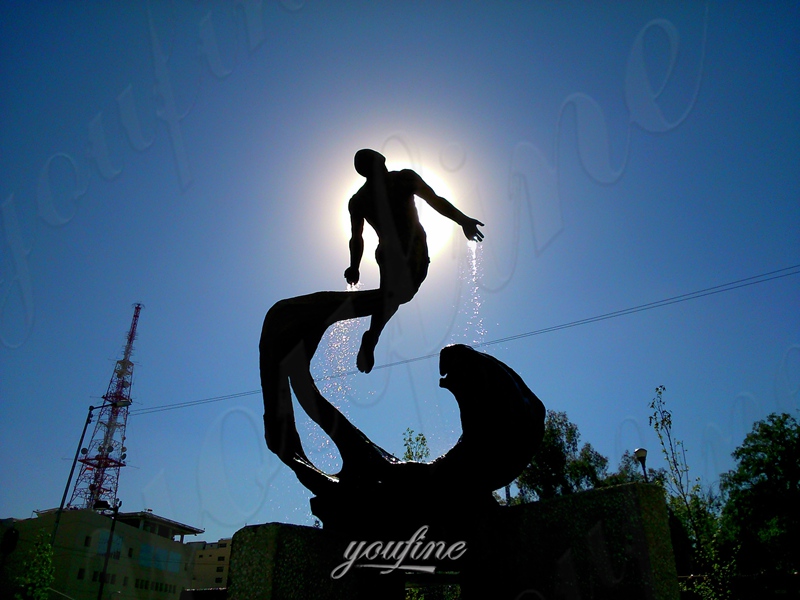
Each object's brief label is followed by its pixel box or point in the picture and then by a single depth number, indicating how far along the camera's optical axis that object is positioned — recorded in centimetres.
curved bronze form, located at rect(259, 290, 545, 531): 336
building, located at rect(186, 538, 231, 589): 5384
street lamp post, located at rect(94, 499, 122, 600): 2548
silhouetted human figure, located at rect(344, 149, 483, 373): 450
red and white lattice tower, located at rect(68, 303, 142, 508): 4512
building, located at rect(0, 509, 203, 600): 3647
